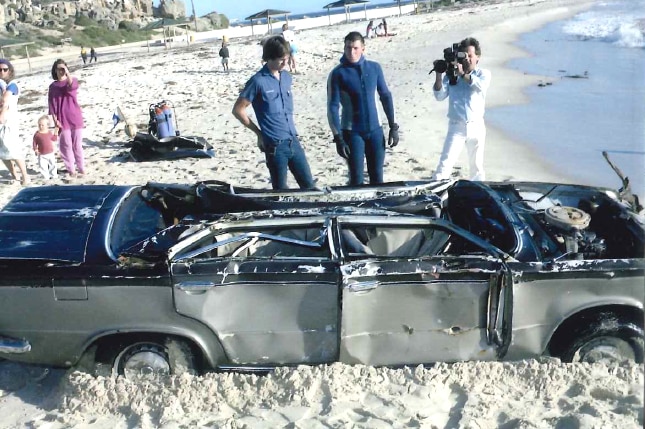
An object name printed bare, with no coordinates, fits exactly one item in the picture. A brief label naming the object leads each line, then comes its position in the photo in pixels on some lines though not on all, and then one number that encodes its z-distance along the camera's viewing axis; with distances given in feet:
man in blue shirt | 18.74
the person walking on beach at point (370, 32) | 111.45
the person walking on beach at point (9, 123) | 26.37
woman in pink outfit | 27.12
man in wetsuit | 19.86
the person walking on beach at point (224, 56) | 66.39
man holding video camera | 20.75
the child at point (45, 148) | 28.68
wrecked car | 12.23
